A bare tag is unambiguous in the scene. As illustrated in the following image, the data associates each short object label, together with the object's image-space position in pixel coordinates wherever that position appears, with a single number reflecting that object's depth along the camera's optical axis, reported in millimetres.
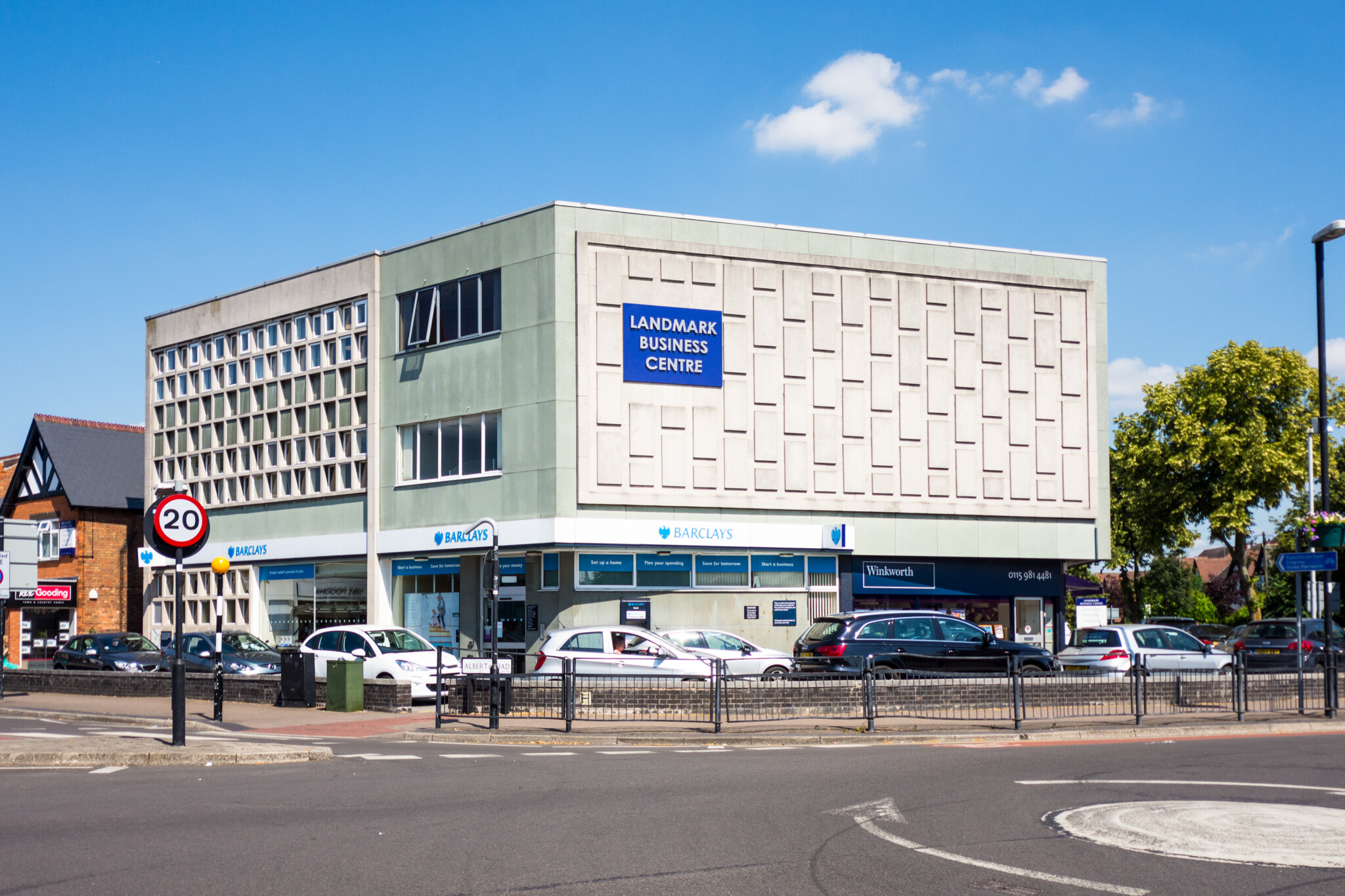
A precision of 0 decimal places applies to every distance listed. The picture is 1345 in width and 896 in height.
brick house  49375
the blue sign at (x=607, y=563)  34438
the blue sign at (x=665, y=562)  35000
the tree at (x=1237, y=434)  59219
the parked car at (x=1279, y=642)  31609
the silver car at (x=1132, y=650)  26922
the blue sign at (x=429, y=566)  36875
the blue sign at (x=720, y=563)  35688
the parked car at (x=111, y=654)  30984
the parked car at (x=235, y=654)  28406
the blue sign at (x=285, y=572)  40750
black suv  25156
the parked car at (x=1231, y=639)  35197
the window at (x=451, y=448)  36219
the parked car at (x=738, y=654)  27391
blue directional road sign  22727
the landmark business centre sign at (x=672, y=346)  35125
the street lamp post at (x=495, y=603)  19436
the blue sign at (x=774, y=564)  36281
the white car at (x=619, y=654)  24422
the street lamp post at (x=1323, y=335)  22844
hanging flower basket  23516
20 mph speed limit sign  16156
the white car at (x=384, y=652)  25844
